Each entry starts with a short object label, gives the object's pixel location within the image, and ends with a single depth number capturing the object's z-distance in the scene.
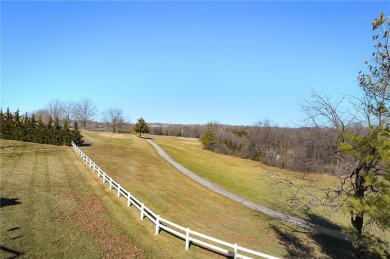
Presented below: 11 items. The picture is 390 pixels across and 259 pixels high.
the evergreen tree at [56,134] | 49.28
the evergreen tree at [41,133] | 48.88
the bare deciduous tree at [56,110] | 128.93
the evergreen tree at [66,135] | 49.69
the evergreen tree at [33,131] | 49.00
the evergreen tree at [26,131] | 48.94
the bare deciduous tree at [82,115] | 114.12
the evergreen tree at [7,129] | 49.00
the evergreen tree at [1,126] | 48.91
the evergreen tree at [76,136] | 51.03
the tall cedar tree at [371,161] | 9.05
